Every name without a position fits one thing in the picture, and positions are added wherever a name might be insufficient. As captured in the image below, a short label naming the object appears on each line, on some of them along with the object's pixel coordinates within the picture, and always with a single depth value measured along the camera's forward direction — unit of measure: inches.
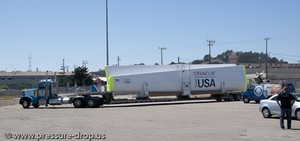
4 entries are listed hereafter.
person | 641.6
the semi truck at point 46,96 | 1478.3
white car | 792.3
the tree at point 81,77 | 4202.8
